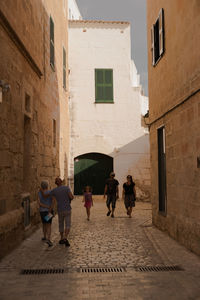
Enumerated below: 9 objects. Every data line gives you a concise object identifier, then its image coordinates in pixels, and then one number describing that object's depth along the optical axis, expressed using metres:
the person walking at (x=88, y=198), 11.86
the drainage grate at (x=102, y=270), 5.73
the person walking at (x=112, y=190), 12.69
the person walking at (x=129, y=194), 12.64
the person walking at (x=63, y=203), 7.95
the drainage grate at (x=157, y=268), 5.78
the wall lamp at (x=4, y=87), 5.96
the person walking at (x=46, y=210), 7.82
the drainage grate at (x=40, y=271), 5.63
